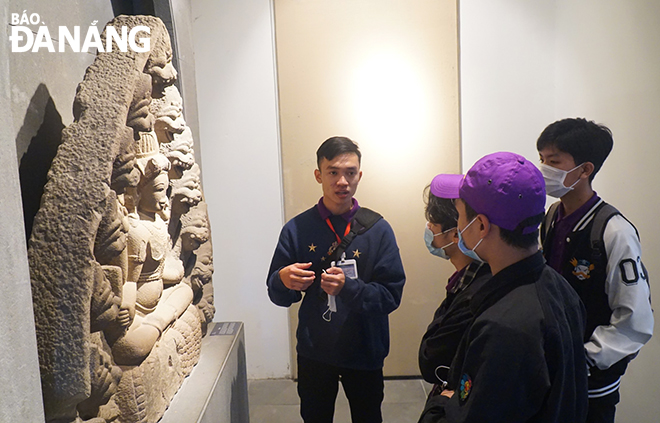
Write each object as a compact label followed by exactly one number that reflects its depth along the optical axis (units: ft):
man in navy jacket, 7.55
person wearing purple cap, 3.76
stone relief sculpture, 4.57
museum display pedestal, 6.79
